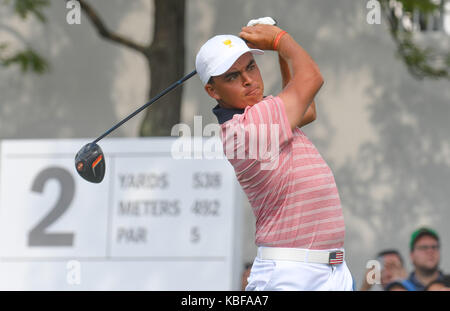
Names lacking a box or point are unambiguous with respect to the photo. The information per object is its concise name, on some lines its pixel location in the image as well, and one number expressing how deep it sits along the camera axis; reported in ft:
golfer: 17.58
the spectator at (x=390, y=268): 40.37
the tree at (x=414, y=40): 44.04
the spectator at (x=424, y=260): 39.25
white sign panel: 36.22
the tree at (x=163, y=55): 44.96
